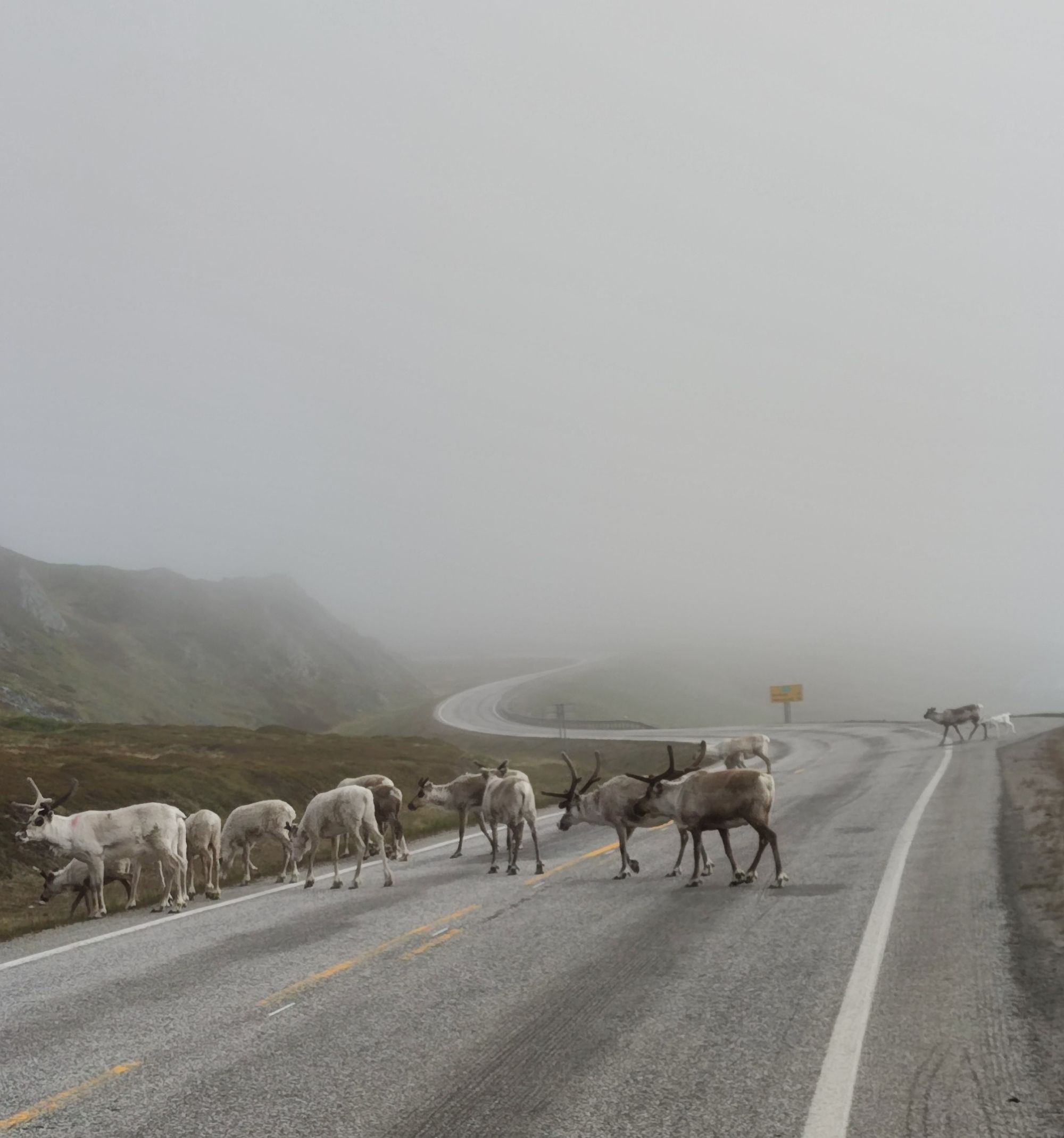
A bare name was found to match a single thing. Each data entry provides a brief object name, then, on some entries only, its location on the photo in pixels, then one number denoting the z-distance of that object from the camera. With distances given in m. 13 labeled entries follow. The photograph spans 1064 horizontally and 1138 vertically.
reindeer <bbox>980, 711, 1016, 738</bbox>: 51.09
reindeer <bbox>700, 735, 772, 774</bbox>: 30.14
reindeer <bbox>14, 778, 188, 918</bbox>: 16.44
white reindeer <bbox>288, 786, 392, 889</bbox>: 18.08
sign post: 94.00
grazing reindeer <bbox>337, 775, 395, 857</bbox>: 21.16
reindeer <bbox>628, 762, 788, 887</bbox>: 15.09
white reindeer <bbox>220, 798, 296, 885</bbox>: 19.81
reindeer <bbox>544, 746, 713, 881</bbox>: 17.16
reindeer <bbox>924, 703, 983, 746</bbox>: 49.00
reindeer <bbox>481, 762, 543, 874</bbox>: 18.08
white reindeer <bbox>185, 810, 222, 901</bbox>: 18.77
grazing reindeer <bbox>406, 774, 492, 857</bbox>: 20.97
